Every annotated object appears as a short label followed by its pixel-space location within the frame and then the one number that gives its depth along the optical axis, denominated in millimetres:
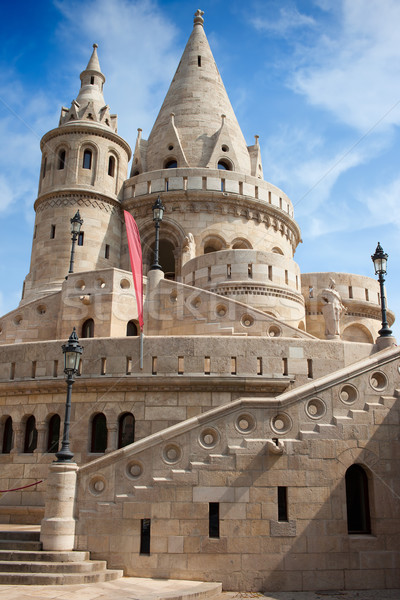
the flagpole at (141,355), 12773
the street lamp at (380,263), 13391
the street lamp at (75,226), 19891
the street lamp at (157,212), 18266
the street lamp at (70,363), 10555
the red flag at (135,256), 14588
